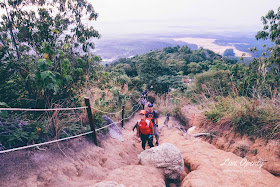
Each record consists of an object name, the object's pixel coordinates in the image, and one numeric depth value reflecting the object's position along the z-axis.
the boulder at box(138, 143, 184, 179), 4.08
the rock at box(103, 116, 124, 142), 5.68
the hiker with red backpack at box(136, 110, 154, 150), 4.94
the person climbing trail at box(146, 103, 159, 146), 5.68
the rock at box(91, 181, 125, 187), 2.71
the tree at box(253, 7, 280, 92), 7.81
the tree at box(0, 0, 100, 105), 3.72
